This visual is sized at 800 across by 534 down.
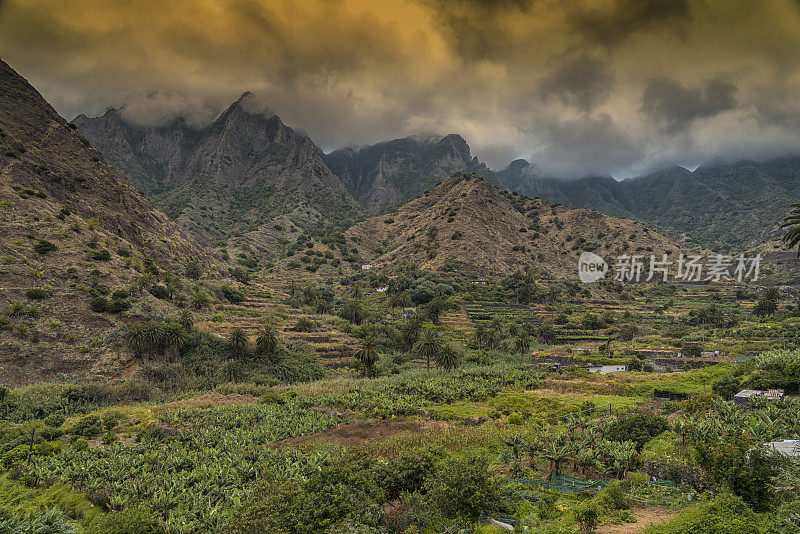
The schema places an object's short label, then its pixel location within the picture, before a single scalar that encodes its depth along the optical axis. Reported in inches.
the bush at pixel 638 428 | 1091.3
